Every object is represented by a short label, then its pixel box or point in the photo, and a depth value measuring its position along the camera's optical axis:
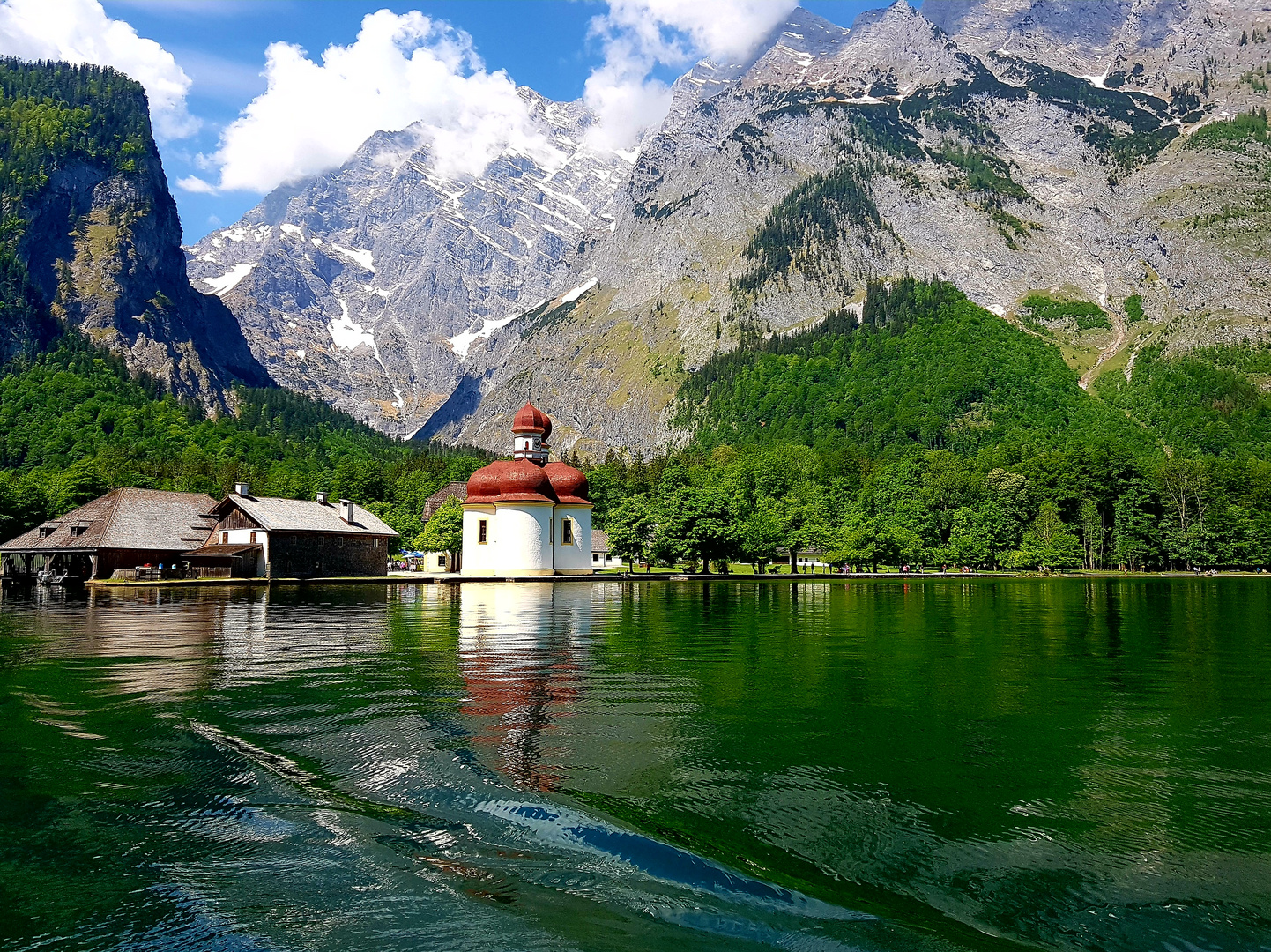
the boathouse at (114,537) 75.00
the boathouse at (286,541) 76.19
